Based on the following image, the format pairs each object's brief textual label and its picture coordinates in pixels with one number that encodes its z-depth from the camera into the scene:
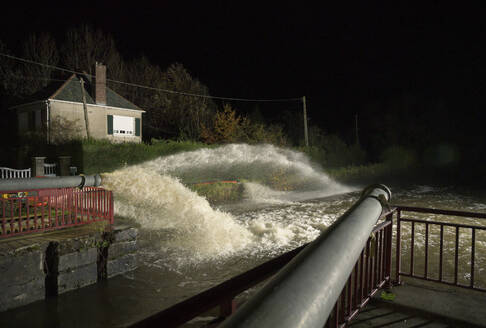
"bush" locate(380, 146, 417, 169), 37.40
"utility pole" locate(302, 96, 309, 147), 28.97
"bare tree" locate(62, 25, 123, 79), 39.50
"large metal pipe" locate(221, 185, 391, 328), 0.96
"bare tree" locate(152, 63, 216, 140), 38.28
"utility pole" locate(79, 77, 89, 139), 24.84
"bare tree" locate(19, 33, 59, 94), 38.16
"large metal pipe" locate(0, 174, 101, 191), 6.90
